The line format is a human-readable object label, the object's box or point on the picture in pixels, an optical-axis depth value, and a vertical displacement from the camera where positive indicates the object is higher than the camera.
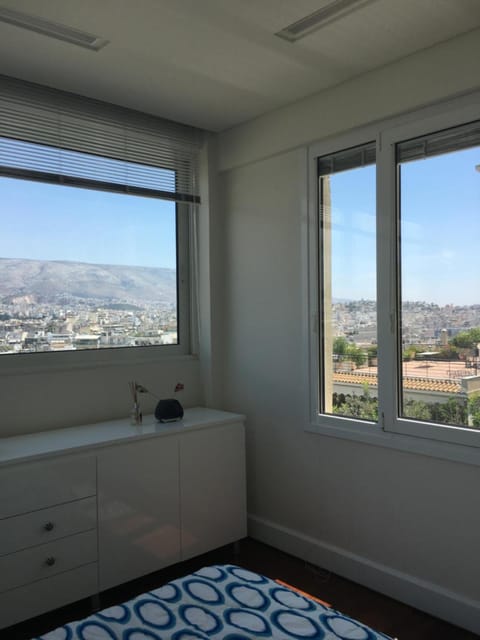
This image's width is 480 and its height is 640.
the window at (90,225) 2.97 +0.62
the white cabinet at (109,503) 2.42 -0.87
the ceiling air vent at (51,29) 2.23 +1.26
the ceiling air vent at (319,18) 2.16 +1.25
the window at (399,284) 2.53 +0.20
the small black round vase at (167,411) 3.13 -0.48
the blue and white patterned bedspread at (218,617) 1.57 -0.87
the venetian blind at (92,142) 2.89 +1.08
